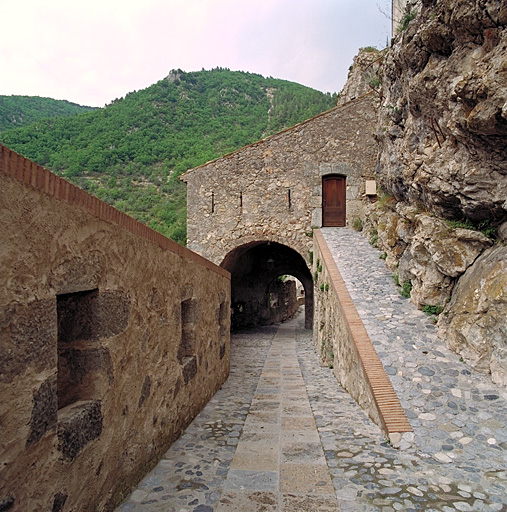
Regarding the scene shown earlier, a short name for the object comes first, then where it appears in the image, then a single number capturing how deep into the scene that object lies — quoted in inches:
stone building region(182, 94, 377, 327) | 533.0
